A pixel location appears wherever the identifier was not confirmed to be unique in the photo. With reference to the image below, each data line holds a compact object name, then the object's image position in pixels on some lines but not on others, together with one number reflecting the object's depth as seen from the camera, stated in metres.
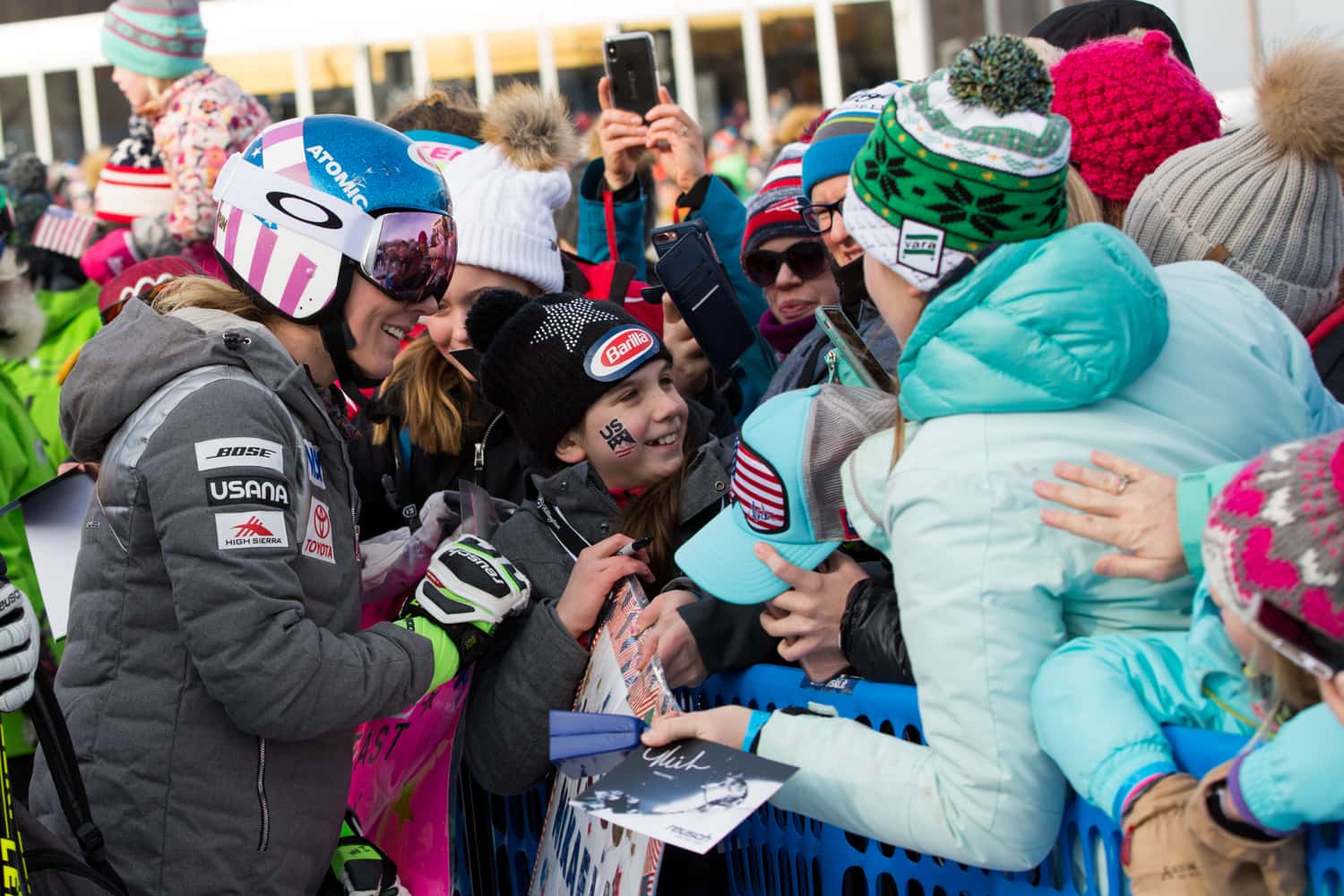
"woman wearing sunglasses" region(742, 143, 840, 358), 4.02
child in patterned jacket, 6.22
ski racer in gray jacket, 2.62
